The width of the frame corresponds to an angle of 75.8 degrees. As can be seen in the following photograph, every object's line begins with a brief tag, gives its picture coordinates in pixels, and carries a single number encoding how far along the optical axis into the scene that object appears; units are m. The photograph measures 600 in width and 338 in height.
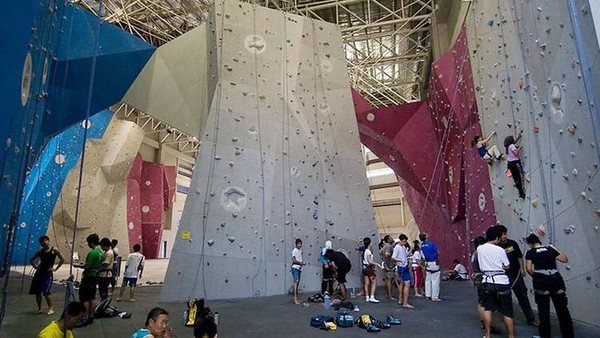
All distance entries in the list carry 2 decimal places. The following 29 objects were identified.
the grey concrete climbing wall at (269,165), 6.70
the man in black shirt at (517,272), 4.34
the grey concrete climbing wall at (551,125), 3.87
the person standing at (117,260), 5.65
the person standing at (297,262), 6.23
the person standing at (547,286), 3.48
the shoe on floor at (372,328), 4.17
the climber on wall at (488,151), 6.16
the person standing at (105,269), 4.94
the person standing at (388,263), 6.57
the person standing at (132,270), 6.38
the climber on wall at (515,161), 5.41
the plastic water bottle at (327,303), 5.70
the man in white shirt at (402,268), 5.91
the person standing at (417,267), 6.81
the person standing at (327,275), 6.85
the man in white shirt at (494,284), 3.51
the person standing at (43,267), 4.88
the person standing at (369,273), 6.32
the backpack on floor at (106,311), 4.92
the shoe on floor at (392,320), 4.52
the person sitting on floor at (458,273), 9.82
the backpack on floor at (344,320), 4.44
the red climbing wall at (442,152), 7.93
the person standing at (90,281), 4.50
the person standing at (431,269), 6.20
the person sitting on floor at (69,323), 2.16
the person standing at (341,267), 6.36
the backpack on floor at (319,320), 4.43
